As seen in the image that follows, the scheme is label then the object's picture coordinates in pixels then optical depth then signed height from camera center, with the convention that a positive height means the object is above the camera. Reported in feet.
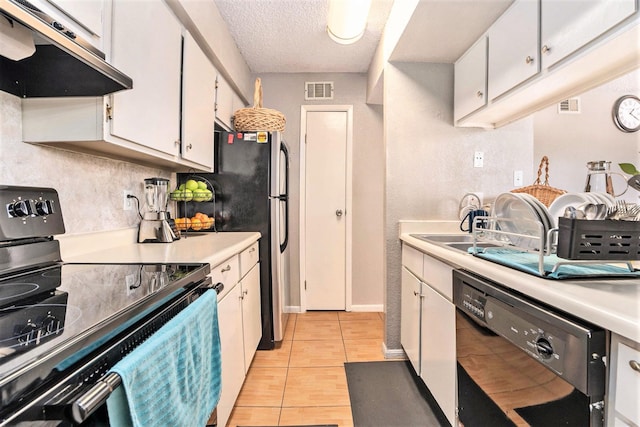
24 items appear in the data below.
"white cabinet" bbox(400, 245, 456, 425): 4.43 -1.97
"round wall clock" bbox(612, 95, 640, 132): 7.50 +2.33
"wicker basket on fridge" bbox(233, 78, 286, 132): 7.82 +2.26
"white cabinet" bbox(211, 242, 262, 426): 4.57 -1.99
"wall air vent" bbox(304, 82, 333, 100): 10.27 +3.91
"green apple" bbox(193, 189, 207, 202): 6.61 +0.26
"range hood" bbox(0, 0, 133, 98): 2.39 +1.38
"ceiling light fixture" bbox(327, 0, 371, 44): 6.19 +4.04
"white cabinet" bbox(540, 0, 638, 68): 3.11 +2.08
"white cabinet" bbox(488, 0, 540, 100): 4.28 +2.46
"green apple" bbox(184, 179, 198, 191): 6.76 +0.48
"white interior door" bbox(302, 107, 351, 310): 10.36 -0.08
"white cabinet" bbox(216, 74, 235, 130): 7.40 +2.67
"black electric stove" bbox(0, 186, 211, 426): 1.48 -0.73
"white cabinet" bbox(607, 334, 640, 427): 1.84 -1.09
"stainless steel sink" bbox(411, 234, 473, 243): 6.25 -0.61
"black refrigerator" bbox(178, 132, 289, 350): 7.43 +0.35
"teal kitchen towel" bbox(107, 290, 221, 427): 1.93 -1.28
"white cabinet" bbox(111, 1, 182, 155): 3.80 +1.91
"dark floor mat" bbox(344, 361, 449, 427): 5.17 -3.54
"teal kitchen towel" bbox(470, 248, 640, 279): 2.69 -0.57
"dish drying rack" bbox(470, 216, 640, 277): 2.55 -0.27
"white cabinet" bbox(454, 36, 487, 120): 5.70 +2.57
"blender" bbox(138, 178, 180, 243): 5.49 -0.23
